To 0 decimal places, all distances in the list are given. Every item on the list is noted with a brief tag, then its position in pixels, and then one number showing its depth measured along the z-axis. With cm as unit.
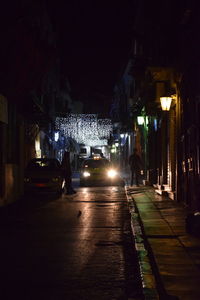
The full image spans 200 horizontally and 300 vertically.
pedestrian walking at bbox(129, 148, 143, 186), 2889
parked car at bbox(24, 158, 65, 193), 2255
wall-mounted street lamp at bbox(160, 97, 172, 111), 1889
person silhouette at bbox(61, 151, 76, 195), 2394
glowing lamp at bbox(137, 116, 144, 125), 3181
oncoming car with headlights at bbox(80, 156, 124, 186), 3200
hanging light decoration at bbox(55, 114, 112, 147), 5856
